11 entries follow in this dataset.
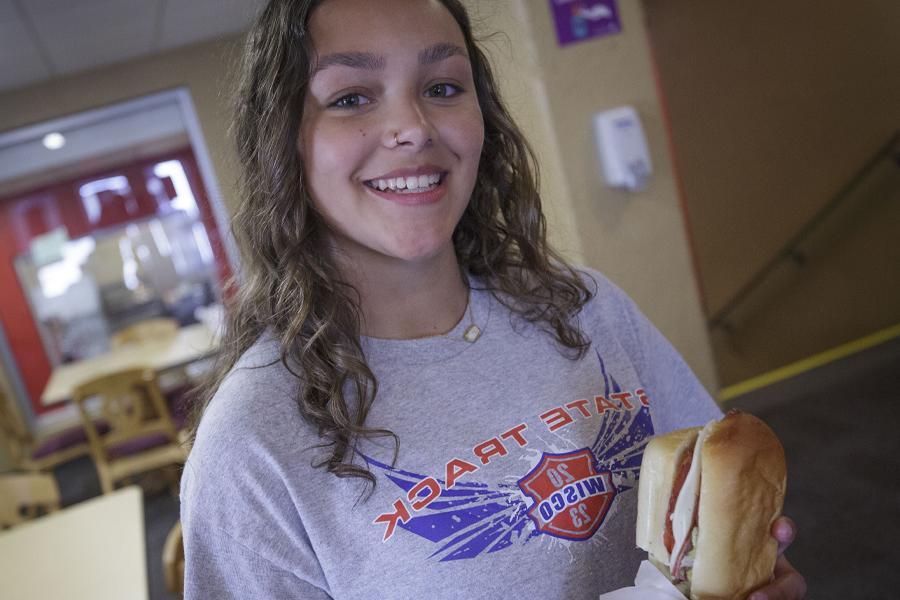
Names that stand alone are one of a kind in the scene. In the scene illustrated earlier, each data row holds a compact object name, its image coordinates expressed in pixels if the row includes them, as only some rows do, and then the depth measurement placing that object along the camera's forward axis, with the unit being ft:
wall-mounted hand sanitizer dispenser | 9.80
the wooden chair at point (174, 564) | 6.14
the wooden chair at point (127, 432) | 14.65
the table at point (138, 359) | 17.40
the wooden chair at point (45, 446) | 16.25
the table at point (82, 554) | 6.65
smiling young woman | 2.98
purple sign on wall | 9.76
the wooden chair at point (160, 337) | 19.04
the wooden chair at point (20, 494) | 9.57
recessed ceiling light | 25.17
